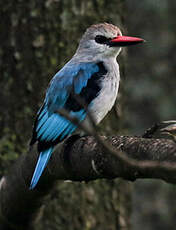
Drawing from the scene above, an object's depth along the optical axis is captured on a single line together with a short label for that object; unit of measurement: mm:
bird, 7434
